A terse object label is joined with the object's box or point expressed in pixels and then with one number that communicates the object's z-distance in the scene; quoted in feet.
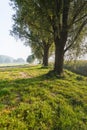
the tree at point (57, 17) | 25.31
